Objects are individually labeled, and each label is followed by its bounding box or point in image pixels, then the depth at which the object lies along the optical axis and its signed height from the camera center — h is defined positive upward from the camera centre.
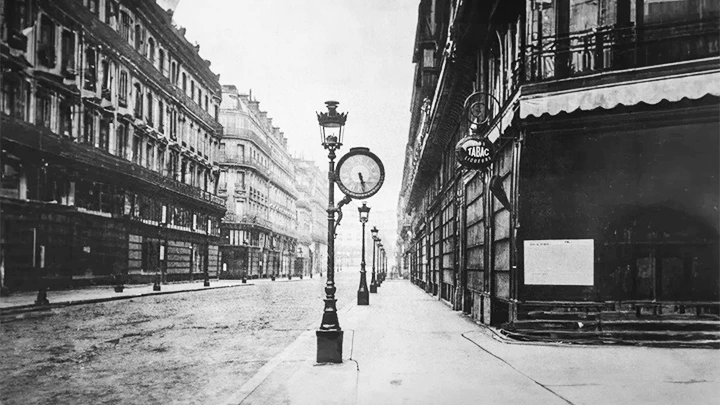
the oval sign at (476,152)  12.36 +1.74
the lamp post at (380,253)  48.00 -1.10
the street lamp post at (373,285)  32.94 -2.28
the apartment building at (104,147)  13.65 +3.26
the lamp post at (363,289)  23.31 -1.77
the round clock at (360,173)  10.12 +1.09
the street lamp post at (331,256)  9.18 -0.23
